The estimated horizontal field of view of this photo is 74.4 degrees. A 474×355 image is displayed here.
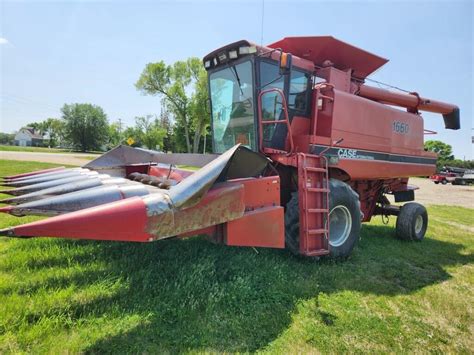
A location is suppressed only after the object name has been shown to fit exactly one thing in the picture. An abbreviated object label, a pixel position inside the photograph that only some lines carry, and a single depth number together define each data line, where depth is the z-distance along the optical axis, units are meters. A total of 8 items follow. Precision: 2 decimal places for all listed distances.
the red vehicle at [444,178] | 30.47
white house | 104.45
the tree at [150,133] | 51.34
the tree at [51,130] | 94.93
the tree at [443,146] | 78.84
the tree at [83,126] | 58.12
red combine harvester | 2.39
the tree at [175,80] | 38.41
